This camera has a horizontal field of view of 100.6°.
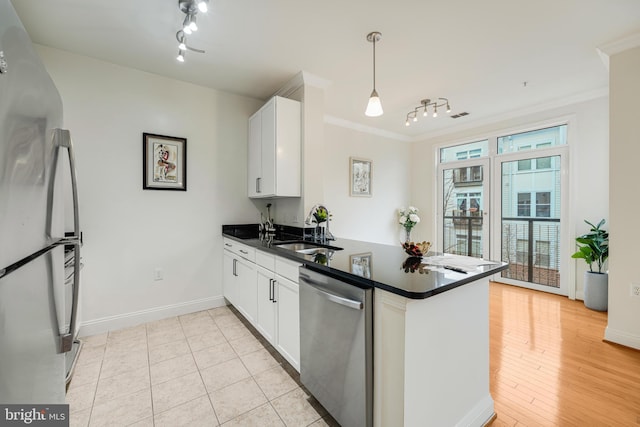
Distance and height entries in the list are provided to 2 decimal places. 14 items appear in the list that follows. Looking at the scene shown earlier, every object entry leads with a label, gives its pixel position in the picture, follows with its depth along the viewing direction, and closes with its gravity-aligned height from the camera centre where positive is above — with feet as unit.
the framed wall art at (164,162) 9.25 +1.77
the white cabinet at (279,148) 9.16 +2.27
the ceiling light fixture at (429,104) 11.75 +4.98
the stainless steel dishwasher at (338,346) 4.11 -2.33
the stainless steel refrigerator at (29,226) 2.09 -0.15
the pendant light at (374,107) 6.65 +2.67
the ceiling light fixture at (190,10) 5.72 +4.64
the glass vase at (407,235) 17.26 -1.48
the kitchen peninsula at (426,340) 3.76 -2.00
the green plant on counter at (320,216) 9.30 -0.14
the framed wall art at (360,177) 14.92 +2.04
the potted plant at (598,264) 10.04 -1.96
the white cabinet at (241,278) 8.20 -2.29
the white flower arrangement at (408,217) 16.65 -0.29
